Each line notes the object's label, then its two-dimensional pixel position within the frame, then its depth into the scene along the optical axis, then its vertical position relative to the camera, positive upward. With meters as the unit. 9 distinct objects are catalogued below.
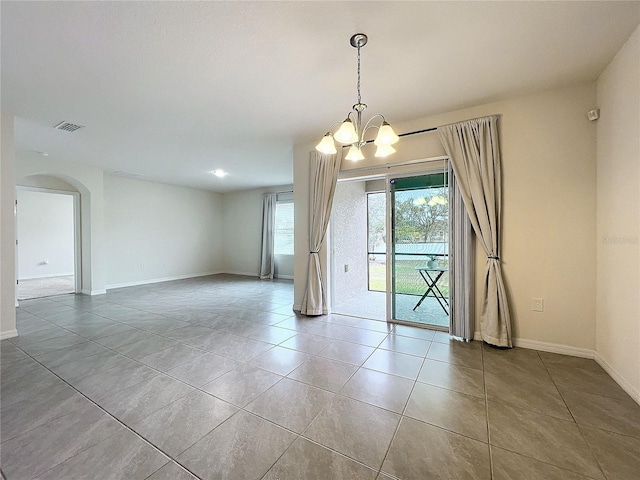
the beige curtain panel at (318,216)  3.94 +0.33
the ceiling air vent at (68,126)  3.44 +1.48
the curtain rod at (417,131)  3.24 +1.33
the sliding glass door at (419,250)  3.38 -0.16
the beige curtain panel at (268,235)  7.62 +0.09
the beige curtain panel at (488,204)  2.83 +0.37
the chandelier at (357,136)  1.93 +0.76
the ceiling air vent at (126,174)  5.89 +1.47
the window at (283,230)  7.57 +0.24
